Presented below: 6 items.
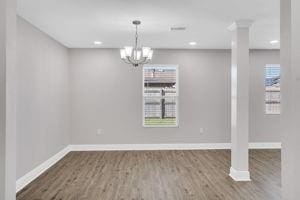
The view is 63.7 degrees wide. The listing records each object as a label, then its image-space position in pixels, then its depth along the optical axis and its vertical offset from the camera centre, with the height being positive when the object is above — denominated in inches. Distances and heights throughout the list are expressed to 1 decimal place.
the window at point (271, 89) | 261.9 +12.5
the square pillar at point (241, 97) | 157.4 +2.2
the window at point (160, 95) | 258.2 +5.5
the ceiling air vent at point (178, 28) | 168.9 +51.1
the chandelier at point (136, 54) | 160.2 +31.6
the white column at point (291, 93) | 60.1 +1.9
